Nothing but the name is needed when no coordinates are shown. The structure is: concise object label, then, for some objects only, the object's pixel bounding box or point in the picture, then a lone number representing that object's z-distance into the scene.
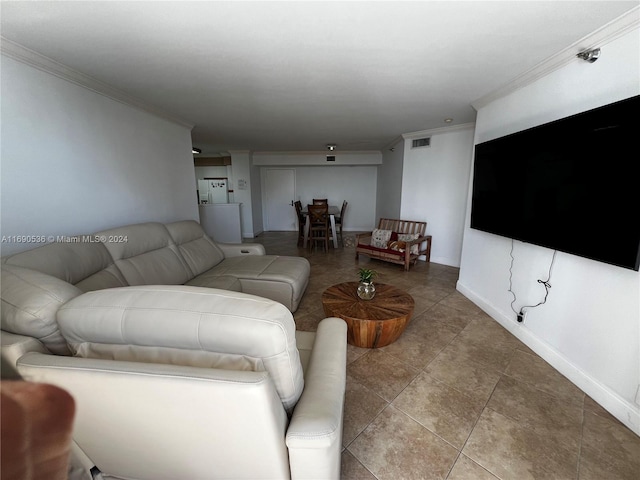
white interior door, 7.39
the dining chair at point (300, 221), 5.65
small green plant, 2.07
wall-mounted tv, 1.29
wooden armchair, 3.92
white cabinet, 4.86
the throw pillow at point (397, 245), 3.93
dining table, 5.33
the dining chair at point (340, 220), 5.73
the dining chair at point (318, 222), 5.14
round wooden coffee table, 1.81
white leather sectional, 0.65
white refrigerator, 7.33
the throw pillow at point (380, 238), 4.34
